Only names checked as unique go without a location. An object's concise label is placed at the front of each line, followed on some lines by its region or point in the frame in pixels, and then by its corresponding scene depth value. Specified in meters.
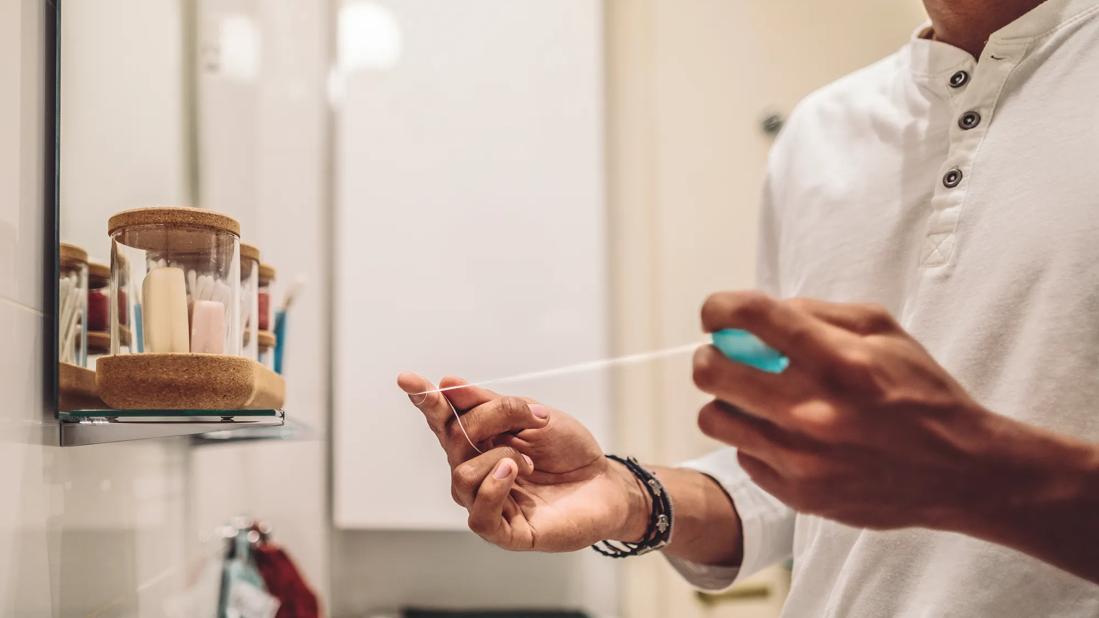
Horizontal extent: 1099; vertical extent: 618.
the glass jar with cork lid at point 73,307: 0.53
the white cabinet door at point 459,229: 1.19
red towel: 0.96
